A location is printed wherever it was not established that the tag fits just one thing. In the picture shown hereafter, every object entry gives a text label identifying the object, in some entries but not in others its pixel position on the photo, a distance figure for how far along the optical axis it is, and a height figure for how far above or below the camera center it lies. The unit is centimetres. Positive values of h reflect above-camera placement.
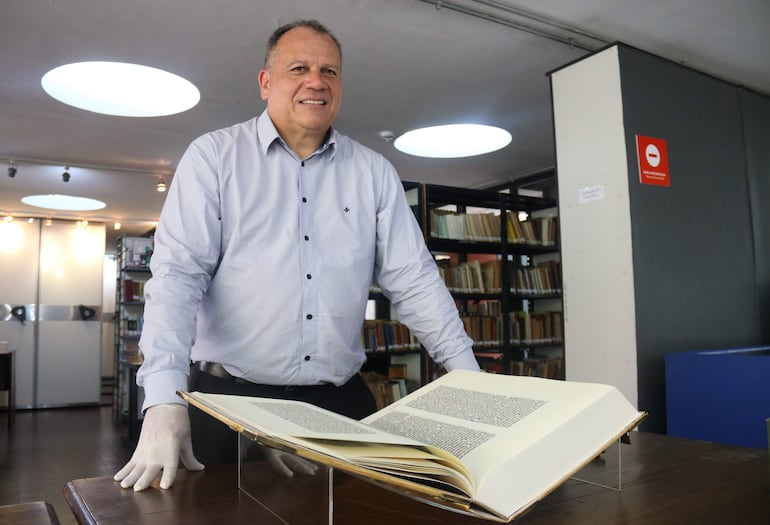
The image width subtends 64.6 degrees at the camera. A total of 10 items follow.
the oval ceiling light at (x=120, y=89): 447 +173
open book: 58 -15
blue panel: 259 -44
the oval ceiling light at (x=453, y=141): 594 +166
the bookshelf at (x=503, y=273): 560 +29
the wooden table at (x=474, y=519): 68 -24
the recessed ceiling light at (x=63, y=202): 883 +170
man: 135 +13
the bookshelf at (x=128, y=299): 787 +20
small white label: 338 +60
